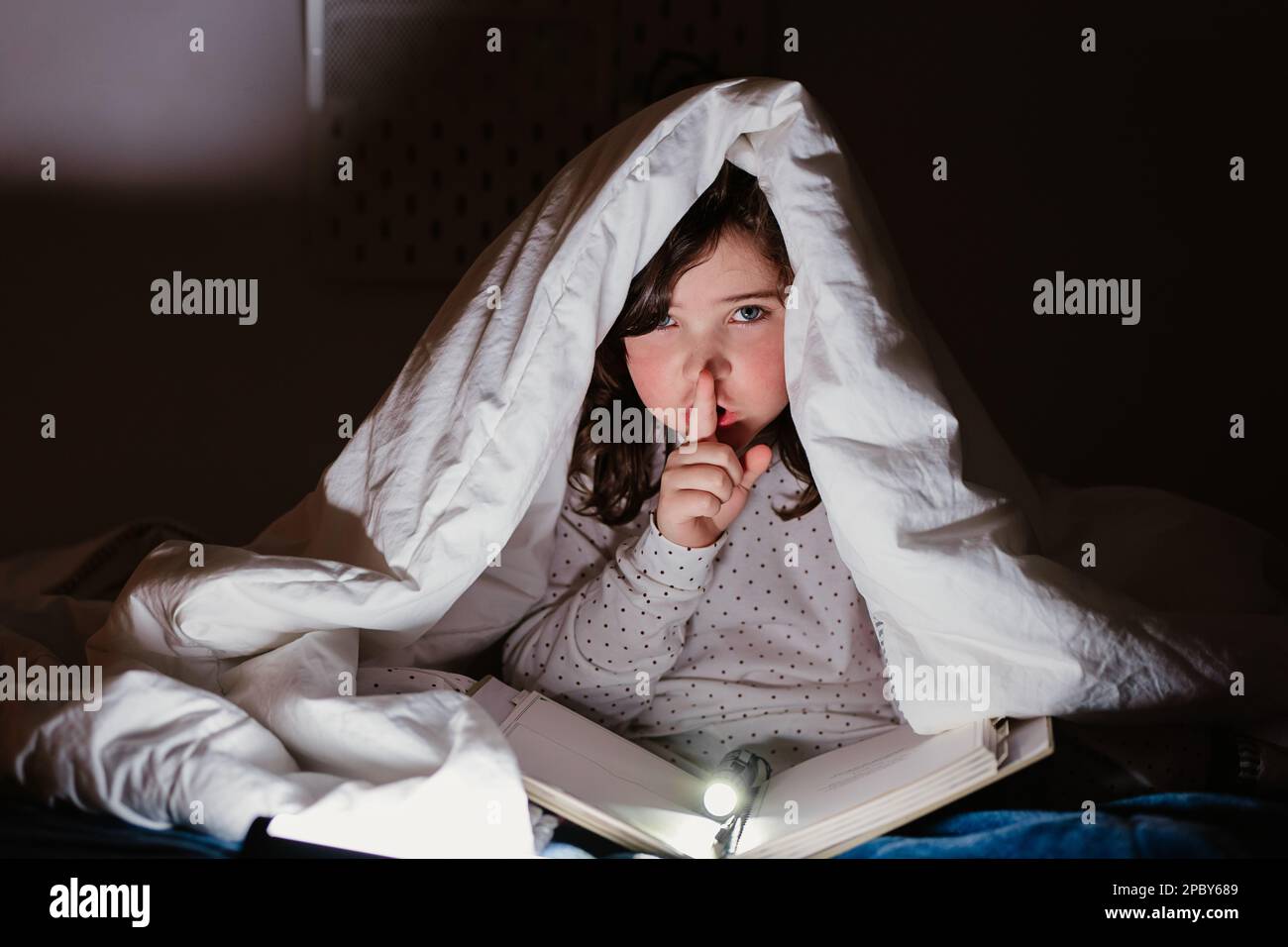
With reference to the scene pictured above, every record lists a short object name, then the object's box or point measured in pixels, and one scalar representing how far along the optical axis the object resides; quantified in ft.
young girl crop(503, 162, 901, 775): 2.72
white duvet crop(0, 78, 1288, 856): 2.03
